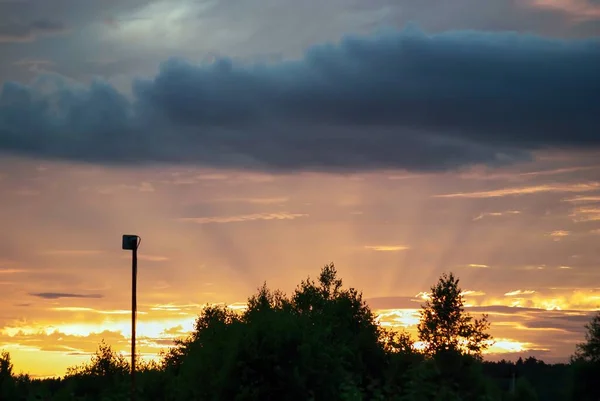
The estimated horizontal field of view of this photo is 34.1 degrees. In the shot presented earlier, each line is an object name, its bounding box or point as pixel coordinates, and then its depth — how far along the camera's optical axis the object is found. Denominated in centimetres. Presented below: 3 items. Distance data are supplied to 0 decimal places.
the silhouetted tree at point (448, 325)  10169
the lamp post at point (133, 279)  4697
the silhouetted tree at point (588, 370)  9719
